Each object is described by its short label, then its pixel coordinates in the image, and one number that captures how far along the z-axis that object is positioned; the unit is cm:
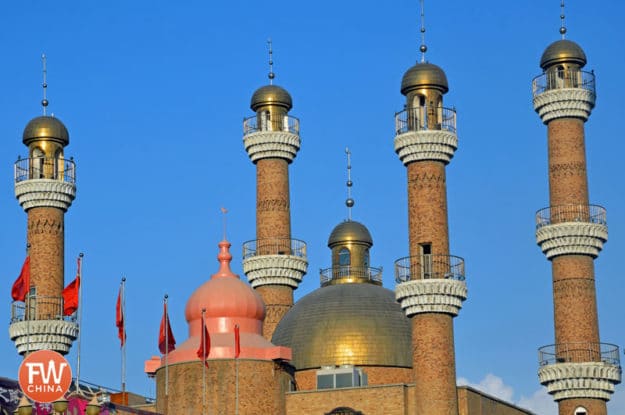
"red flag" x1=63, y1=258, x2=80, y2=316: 6944
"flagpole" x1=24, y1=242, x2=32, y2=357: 8216
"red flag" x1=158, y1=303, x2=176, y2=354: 7300
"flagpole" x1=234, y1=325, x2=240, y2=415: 7206
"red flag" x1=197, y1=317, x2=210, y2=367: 7138
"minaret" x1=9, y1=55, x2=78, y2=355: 8275
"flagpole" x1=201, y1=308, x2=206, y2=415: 7138
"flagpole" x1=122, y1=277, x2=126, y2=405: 6624
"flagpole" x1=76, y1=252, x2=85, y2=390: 6355
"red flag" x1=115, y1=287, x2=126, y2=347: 6900
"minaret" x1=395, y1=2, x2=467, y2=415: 7556
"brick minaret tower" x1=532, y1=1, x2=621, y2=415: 8219
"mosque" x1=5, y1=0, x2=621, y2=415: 7469
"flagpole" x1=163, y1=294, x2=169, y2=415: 7288
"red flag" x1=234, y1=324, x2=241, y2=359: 7256
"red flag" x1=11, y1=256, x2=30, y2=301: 6700
